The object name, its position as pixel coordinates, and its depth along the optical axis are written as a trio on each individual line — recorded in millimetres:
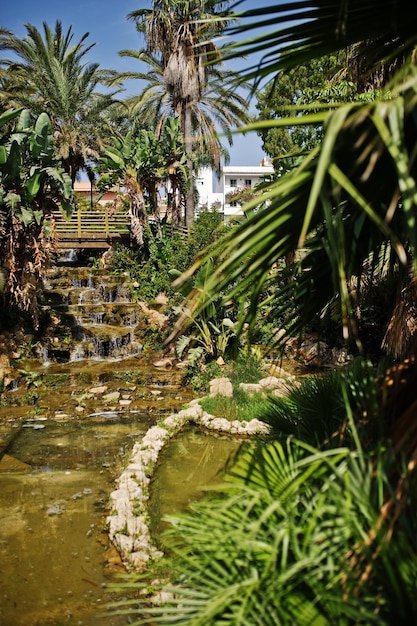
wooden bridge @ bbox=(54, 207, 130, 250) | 22125
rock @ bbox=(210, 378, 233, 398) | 10031
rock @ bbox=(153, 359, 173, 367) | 13852
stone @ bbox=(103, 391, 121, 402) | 11281
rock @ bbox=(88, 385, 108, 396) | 11705
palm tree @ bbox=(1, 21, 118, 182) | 23797
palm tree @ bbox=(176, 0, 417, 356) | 1703
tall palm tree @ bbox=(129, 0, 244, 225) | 19797
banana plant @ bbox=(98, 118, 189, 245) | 19406
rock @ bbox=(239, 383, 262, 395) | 10055
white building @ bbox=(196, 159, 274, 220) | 47719
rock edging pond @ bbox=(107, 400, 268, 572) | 4941
